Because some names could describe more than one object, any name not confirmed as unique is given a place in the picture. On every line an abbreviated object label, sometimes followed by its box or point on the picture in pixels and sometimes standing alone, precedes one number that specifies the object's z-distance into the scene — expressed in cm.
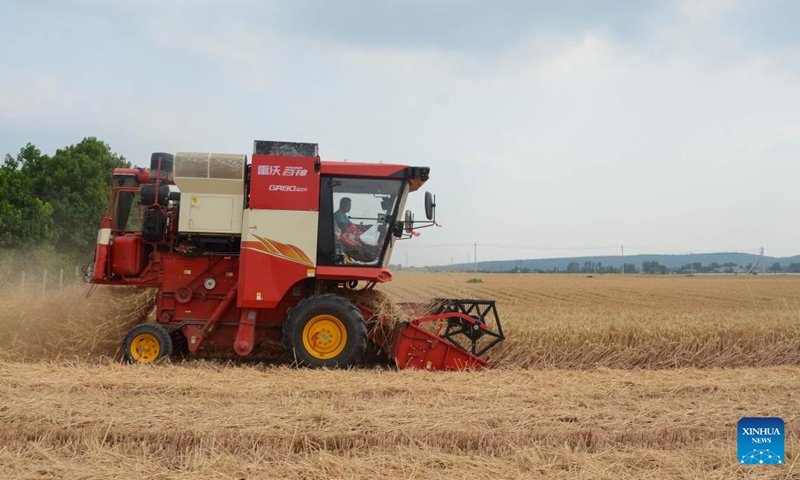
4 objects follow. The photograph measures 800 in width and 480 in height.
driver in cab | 744
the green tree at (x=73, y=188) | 2192
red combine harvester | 717
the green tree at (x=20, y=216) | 1659
